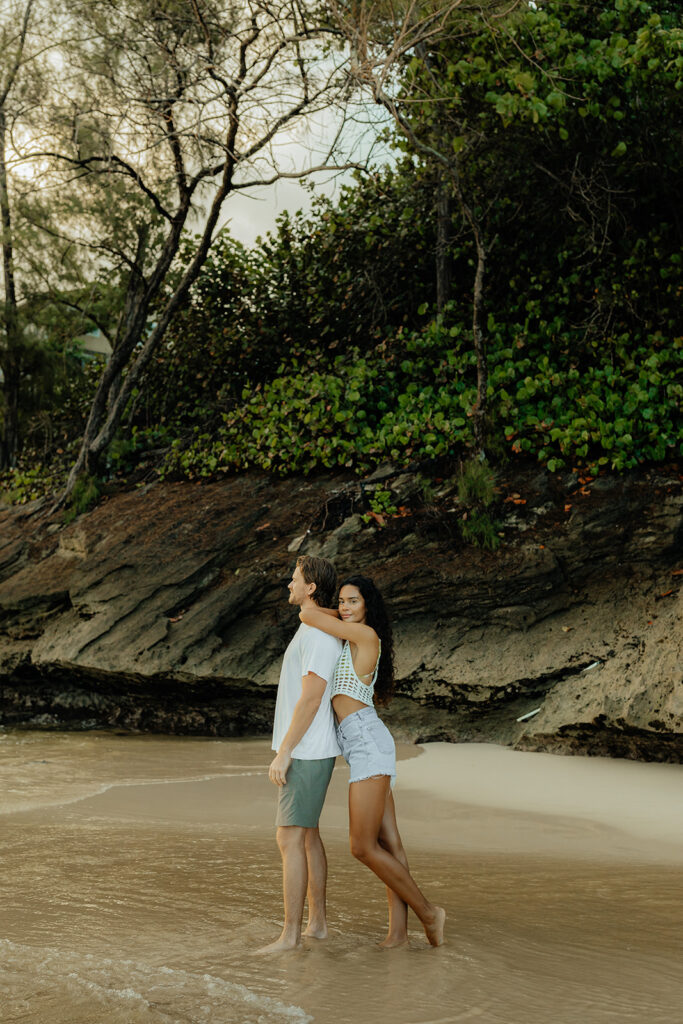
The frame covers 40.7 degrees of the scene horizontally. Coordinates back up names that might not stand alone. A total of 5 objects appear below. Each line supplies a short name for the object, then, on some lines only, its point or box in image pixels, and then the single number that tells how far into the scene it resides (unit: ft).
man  12.70
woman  12.55
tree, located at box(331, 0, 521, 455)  29.07
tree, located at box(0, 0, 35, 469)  46.06
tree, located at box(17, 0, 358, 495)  36.76
